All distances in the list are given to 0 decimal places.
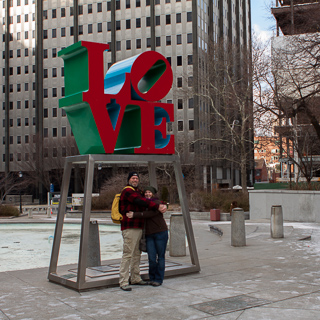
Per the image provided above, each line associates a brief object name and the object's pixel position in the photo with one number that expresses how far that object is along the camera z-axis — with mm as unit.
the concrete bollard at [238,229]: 12477
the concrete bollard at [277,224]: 14039
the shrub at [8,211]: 31048
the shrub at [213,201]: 28906
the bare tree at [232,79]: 35688
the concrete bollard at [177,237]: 11250
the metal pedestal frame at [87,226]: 7488
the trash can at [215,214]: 25609
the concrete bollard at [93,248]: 9258
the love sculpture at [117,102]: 7938
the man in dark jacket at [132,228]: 7367
